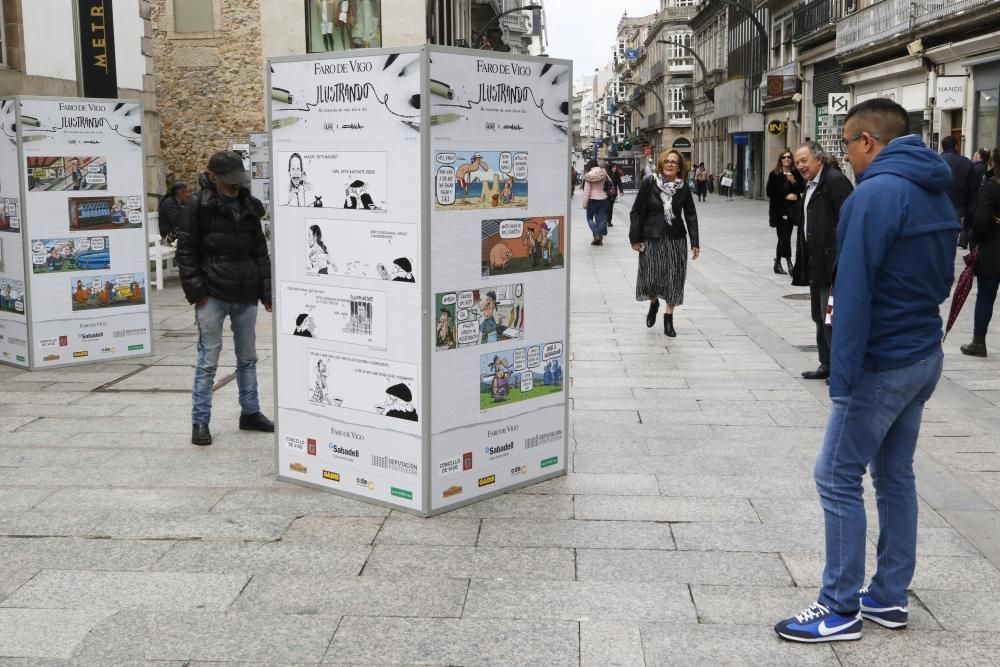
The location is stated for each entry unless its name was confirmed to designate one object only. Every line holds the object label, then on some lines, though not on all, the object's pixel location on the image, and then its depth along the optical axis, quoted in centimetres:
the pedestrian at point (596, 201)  2297
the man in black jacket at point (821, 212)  840
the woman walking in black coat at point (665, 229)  1080
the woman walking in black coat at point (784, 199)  1664
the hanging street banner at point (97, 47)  1609
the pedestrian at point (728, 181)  4916
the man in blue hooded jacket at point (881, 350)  383
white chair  1608
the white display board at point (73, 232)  972
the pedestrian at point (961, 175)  1708
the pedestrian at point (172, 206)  1673
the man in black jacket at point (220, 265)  683
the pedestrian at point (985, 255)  967
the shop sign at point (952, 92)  2455
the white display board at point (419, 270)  523
